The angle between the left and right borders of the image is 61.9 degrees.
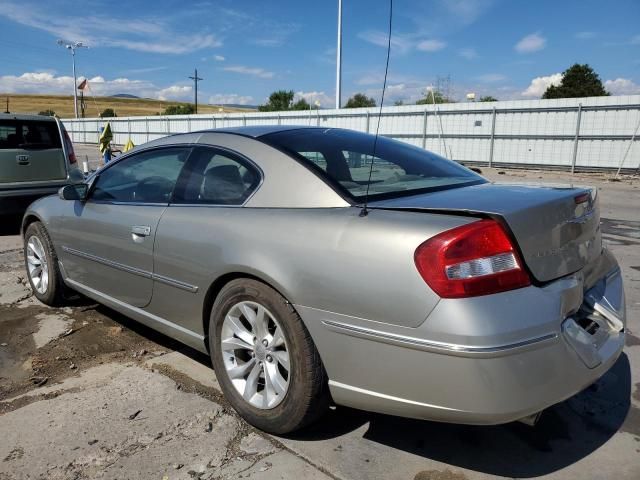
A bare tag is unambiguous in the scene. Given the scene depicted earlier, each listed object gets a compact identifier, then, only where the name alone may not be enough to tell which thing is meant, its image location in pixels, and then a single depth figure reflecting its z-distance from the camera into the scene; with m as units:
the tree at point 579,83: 47.31
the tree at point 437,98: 33.94
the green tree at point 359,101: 53.89
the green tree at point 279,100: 71.88
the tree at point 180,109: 69.09
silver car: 1.99
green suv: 7.52
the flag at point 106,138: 16.00
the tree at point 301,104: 59.65
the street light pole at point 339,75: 26.41
